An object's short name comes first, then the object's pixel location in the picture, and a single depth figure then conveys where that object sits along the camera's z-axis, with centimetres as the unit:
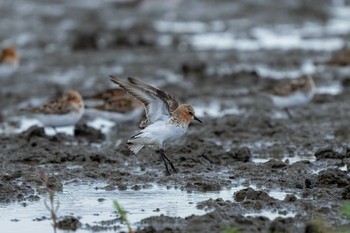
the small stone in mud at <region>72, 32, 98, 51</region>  2467
